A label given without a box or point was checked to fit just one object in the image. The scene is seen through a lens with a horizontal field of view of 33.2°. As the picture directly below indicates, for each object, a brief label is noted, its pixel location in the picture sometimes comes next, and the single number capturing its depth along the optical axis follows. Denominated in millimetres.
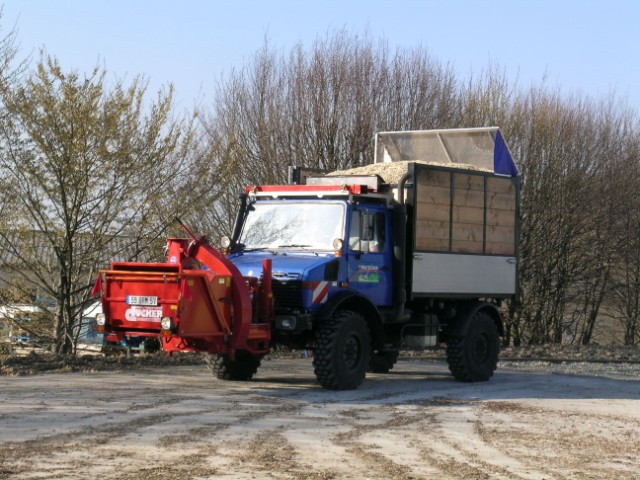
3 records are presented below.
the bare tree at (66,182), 18562
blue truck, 13938
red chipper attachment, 12734
